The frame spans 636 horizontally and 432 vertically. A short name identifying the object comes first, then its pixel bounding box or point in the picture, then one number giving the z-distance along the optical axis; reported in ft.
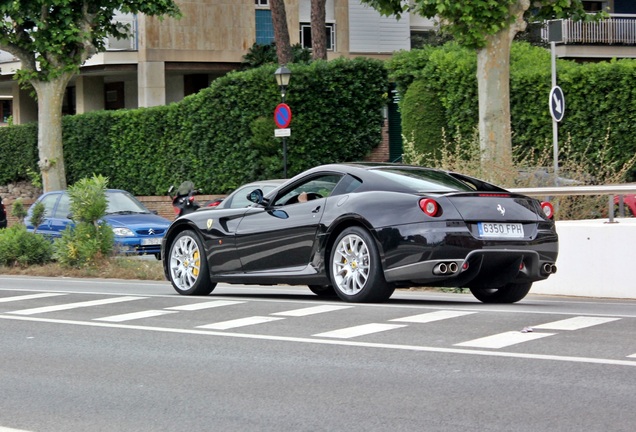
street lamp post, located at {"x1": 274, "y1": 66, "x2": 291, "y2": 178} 109.40
